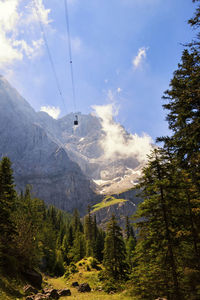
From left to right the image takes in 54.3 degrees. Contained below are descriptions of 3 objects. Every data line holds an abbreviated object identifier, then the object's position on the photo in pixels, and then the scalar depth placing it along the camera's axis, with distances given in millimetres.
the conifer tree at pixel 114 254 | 30906
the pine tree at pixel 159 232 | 11875
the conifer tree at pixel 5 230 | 19655
